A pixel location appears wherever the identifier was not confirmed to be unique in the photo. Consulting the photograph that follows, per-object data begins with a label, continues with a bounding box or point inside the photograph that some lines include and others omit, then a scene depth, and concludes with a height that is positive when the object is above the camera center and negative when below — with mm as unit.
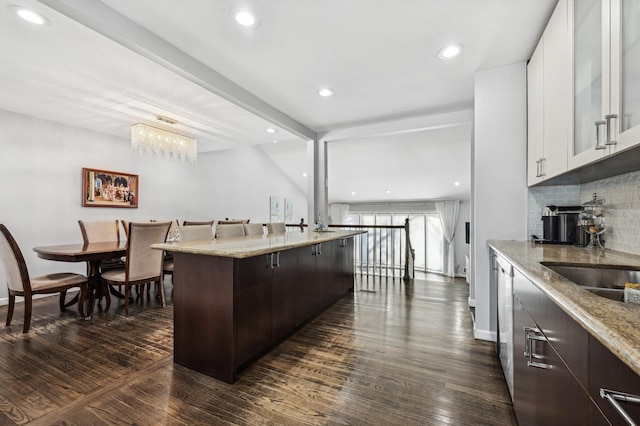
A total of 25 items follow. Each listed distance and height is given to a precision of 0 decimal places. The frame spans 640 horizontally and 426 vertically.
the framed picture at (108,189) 4416 +419
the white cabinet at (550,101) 1659 +771
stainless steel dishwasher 1600 -639
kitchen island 1870 -638
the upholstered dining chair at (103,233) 3791 -274
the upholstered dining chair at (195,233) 2569 -186
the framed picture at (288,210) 8828 +130
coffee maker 2072 -84
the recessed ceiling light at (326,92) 3168 +1413
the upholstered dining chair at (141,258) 3088 -514
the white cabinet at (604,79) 1074 +594
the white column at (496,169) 2486 +413
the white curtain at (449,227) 8492 -387
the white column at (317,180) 4570 +560
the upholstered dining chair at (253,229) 3684 -203
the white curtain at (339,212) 10031 +77
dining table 2896 -453
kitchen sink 1158 -294
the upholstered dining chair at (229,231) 3044 -192
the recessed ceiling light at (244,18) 1969 +1416
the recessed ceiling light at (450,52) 2348 +1404
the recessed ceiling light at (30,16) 1875 +1371
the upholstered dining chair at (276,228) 4216 -214
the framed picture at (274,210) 8234 +122
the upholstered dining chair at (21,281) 2633 -686
